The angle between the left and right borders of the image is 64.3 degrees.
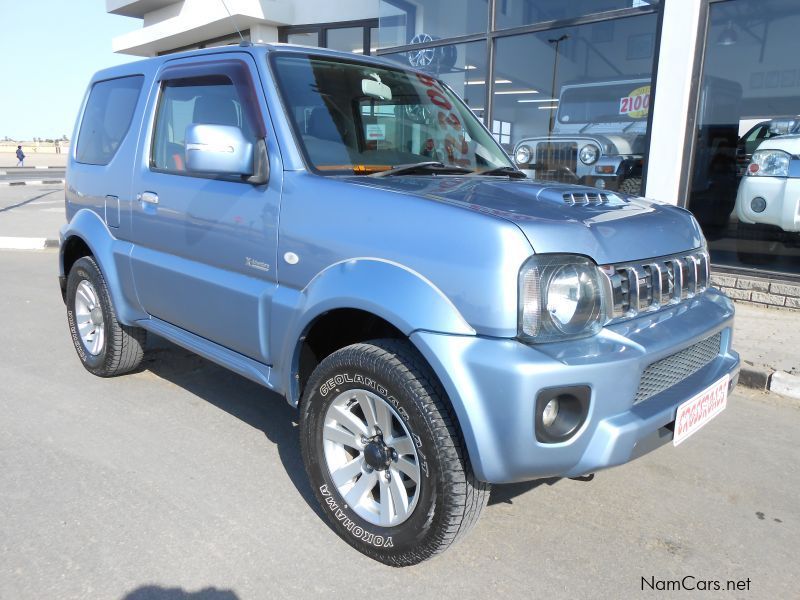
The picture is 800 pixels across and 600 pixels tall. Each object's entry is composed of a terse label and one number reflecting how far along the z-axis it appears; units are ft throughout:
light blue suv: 6.71
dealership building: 20.59
